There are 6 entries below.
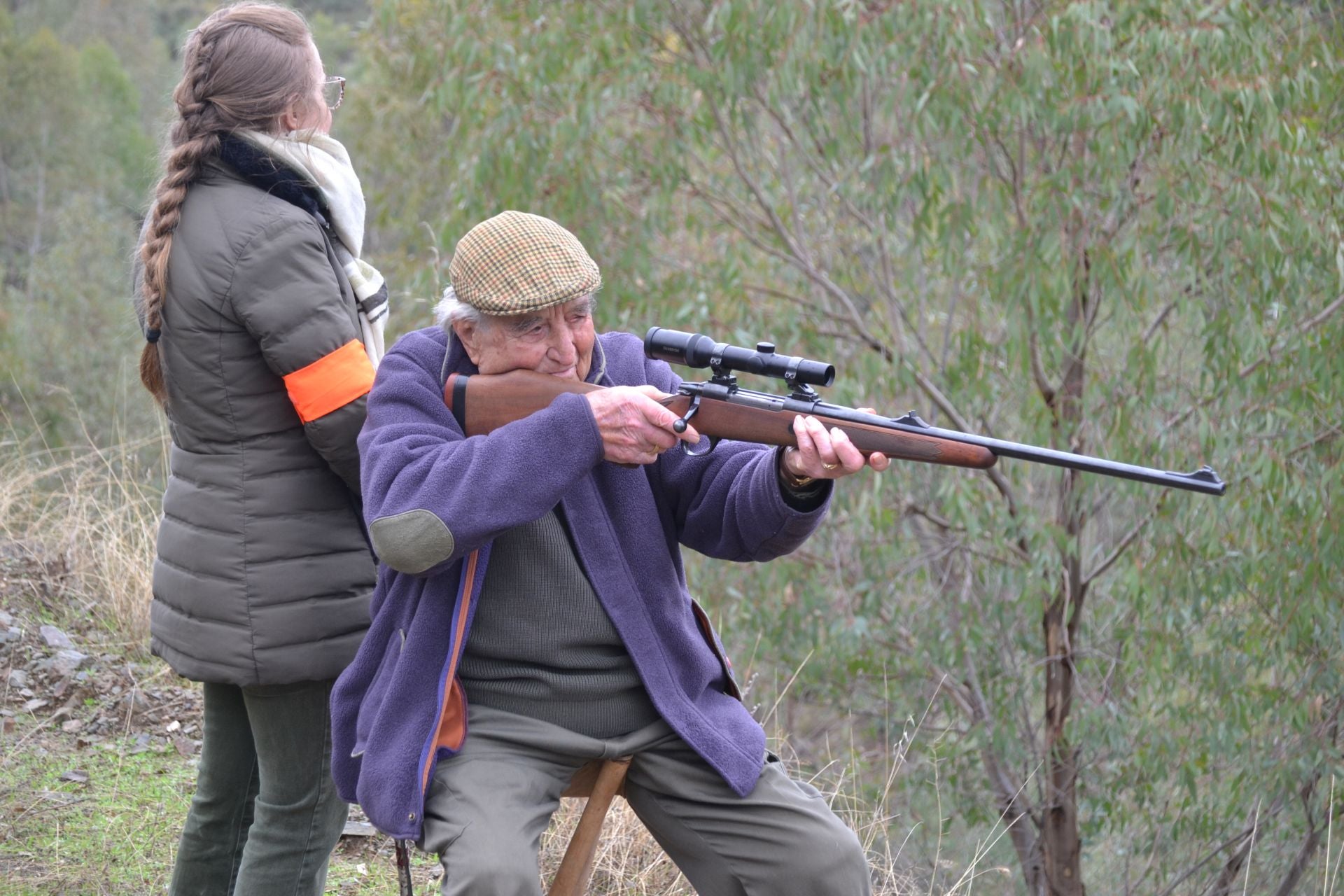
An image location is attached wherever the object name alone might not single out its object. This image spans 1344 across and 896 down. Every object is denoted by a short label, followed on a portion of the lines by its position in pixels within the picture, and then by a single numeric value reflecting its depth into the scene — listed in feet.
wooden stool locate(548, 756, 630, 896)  18.90
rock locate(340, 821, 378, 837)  29.45
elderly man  17.22
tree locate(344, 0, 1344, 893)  41.75
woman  18.95
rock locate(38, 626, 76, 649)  37.58
